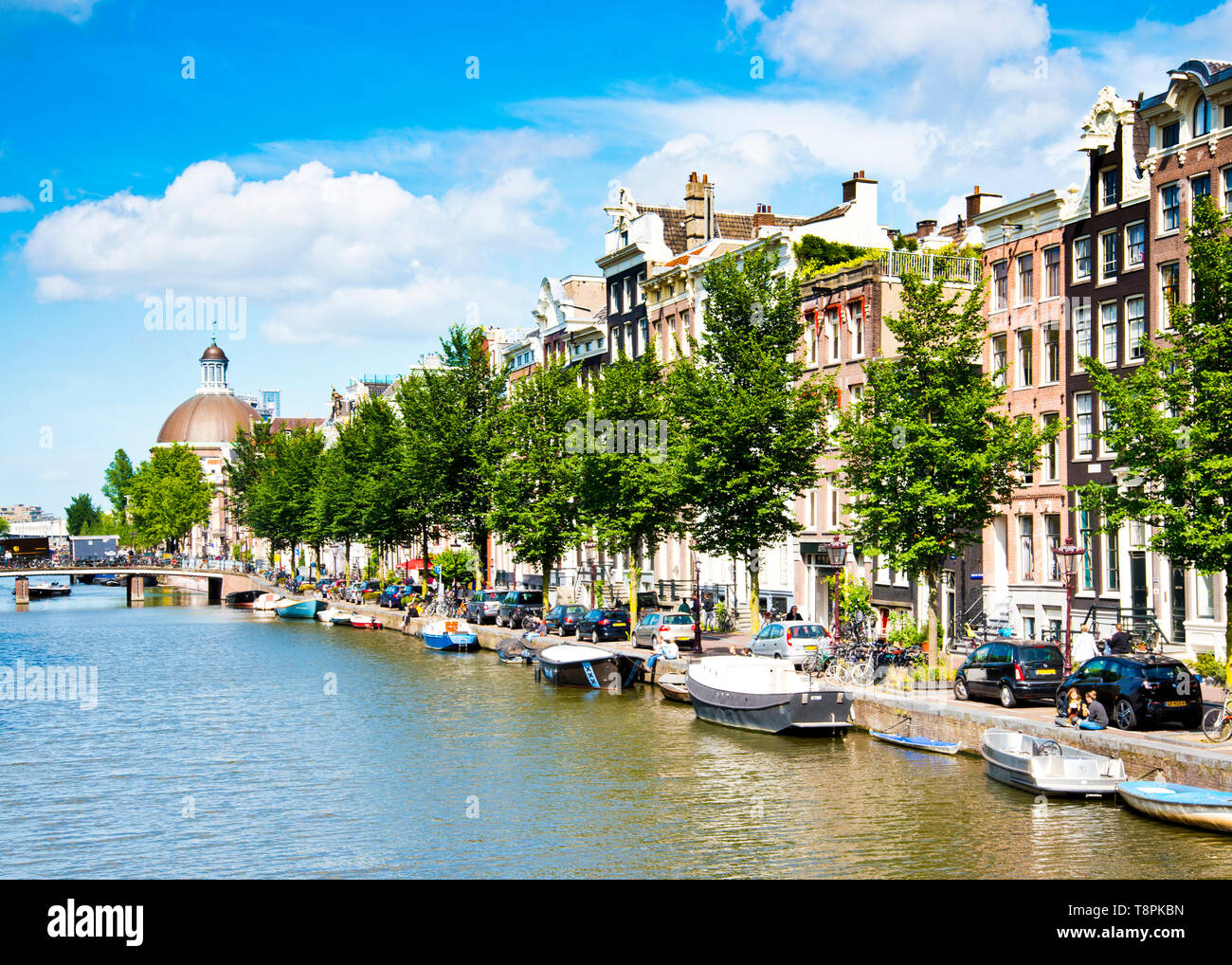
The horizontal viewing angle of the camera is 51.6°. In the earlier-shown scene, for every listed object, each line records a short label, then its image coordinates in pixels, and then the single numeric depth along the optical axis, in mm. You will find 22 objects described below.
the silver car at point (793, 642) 46406
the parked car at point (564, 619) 66312
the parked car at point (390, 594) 103188
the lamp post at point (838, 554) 46531
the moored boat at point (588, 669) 53125
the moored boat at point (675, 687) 47844
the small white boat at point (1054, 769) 28531
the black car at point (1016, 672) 35750
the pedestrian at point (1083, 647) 41812
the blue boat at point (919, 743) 34812
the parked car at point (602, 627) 62969
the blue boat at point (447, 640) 72312
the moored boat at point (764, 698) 38969
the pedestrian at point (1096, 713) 30797
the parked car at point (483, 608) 78875
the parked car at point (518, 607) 74000
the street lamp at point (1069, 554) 38156
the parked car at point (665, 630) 55562
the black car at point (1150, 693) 30406
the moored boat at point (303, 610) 109375
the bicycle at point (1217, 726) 28781
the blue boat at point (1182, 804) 25094
